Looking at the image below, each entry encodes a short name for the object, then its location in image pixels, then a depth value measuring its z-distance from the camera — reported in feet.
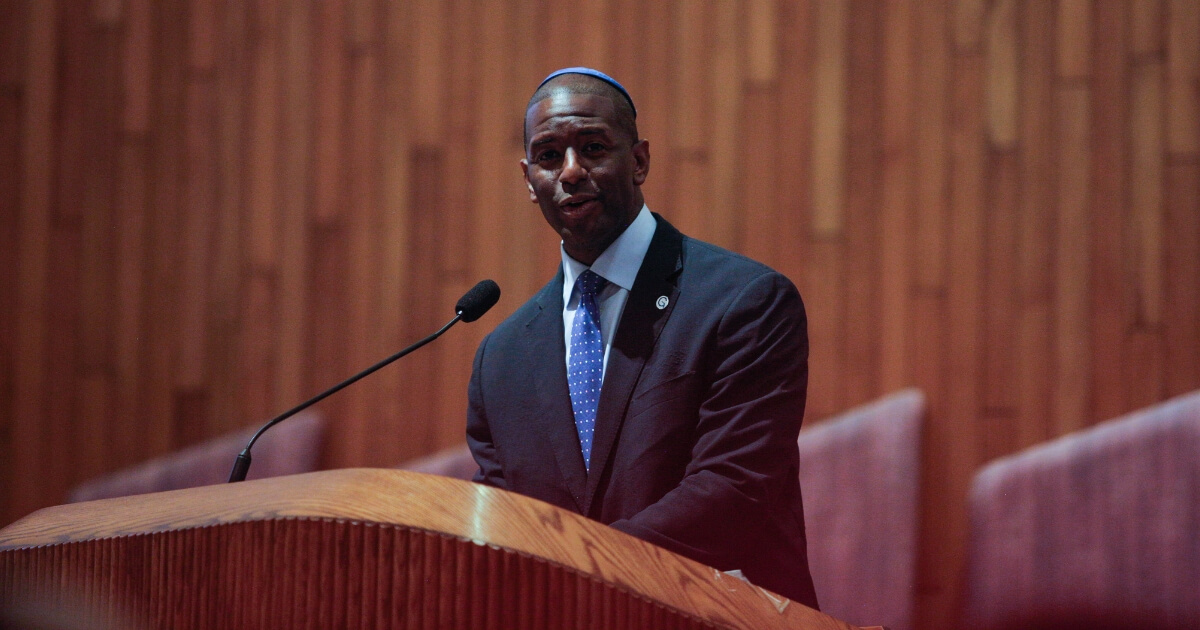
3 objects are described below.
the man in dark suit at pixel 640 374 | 32.15
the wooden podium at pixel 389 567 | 29.34
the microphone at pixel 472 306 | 31.98
